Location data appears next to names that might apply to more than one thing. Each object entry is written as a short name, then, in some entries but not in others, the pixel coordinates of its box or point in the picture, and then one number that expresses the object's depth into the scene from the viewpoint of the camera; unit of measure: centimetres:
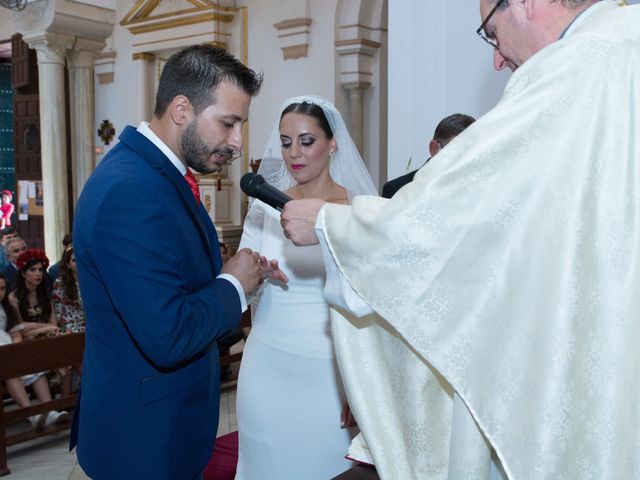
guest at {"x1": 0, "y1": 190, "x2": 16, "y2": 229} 1070
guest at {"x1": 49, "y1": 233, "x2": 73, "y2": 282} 654
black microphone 188
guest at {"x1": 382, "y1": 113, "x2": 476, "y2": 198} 333
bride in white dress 260
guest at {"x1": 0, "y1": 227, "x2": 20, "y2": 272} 655
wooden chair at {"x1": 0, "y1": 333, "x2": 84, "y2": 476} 429
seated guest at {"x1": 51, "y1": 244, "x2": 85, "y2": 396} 545
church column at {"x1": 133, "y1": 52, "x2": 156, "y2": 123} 1187
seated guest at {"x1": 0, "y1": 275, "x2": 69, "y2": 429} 488
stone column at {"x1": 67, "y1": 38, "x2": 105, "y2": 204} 1238
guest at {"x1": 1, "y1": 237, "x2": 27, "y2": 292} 708
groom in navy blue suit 167
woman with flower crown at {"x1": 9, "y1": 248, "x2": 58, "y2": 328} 544
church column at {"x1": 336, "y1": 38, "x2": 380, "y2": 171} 948
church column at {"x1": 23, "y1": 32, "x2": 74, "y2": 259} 1141
